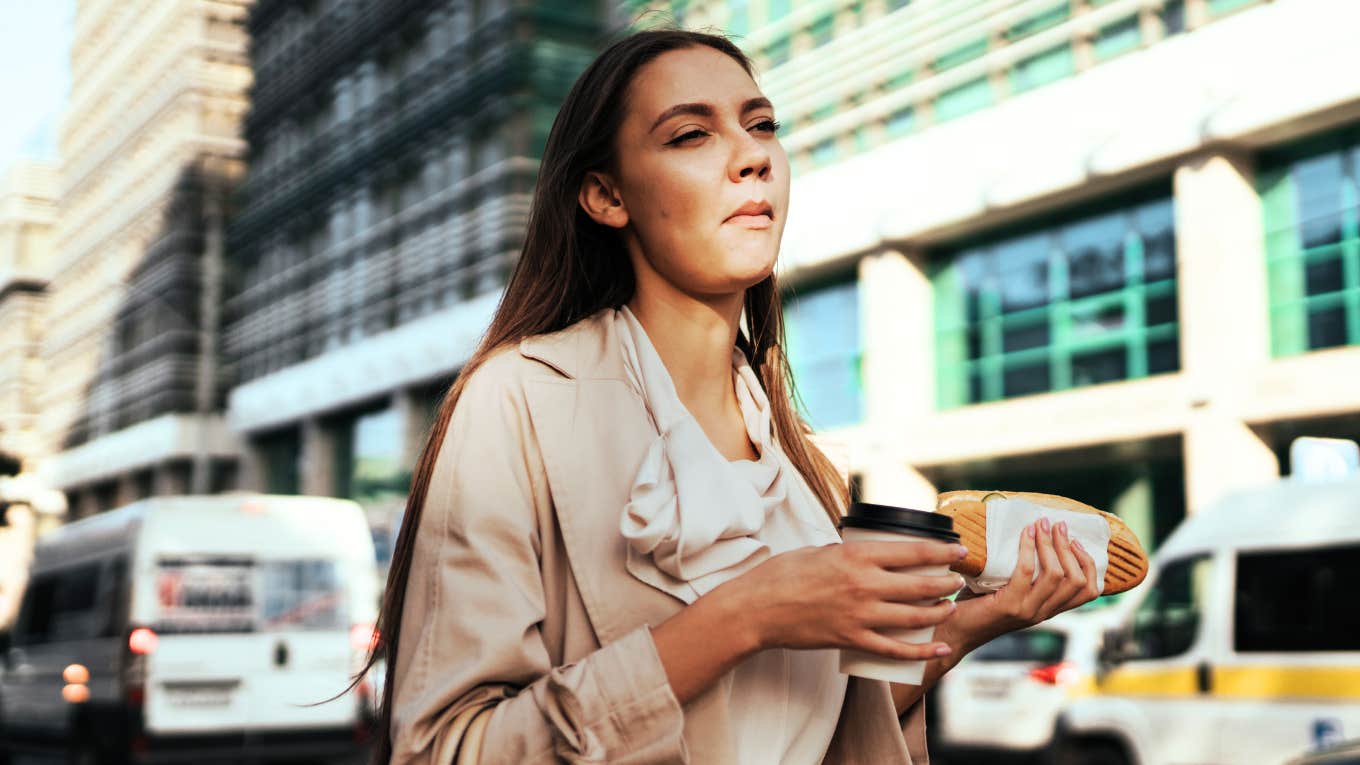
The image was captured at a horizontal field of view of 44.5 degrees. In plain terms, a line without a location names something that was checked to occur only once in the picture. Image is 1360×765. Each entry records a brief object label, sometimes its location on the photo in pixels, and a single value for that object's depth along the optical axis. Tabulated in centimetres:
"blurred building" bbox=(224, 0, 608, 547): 3061
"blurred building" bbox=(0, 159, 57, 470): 6769
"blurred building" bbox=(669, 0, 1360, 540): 1697
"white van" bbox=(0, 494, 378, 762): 1206
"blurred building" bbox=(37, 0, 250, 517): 4756
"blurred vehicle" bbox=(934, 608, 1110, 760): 1291
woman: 159
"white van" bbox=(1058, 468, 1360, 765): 812
